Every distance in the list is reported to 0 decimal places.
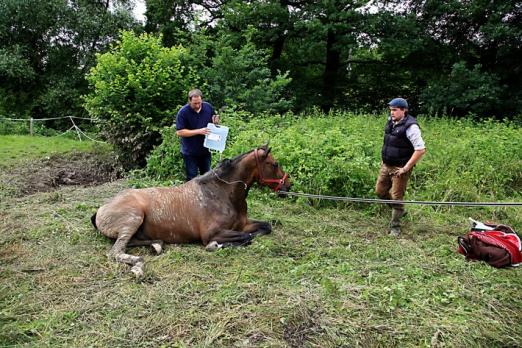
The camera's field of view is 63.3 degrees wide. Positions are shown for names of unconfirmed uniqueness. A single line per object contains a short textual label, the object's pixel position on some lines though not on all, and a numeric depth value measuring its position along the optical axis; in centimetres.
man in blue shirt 588
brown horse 481
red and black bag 436
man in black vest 504
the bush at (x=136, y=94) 944
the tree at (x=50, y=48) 1942
